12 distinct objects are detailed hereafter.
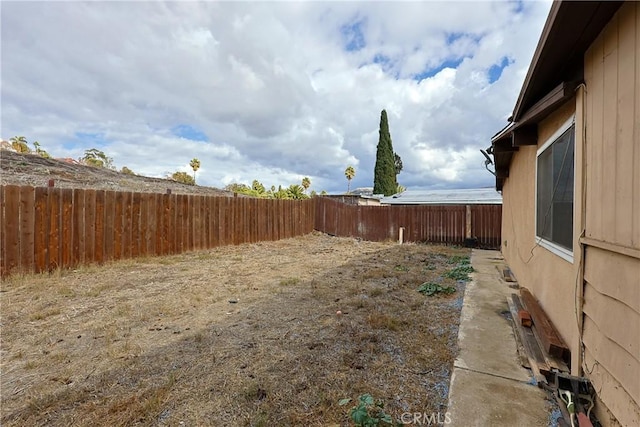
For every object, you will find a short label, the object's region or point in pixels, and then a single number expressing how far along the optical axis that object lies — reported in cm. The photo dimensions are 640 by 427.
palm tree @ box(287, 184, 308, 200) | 2111
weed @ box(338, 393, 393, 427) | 166
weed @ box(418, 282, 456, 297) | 446
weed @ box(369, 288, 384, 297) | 445
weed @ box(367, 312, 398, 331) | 319
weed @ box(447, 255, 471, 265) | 715
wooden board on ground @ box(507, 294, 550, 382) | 212
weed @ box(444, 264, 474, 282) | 543
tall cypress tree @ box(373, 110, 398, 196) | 3056
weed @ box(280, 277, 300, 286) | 518
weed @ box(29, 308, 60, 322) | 357
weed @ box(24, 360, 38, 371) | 250
